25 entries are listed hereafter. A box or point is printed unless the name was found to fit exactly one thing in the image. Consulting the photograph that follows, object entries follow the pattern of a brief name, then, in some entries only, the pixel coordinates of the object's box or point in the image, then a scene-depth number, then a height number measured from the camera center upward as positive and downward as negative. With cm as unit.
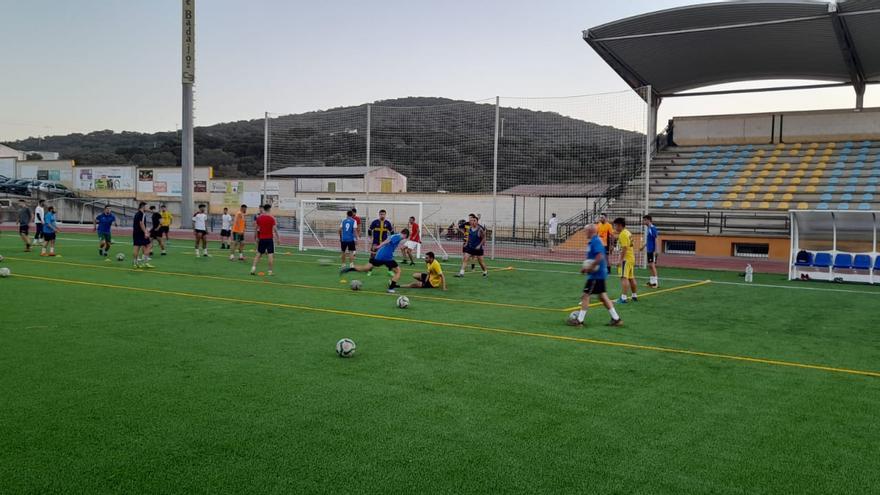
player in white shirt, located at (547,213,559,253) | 3114 -29
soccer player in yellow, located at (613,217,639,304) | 1401 -73
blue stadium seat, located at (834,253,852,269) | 1938 -93
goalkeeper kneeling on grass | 1595 -135
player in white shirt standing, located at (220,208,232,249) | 2723 -45
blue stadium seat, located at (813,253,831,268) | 1959 -95
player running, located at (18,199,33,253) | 2348 -34
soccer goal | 3042 -8
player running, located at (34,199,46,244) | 2359 -19
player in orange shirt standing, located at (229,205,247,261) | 2288 -41
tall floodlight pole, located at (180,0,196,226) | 3597 +817
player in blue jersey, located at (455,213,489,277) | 1909 -62
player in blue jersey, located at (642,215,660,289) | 1783 -40
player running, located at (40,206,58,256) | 2238 -47
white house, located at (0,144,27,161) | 7013 +630
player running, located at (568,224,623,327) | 1098 -84
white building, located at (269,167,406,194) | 4262 +248
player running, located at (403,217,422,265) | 2281 -72
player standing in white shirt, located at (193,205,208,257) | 2402 -41
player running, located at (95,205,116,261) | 2223 -43
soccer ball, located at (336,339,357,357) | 828 -156
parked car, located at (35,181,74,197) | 5125 +192
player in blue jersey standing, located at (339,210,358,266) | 2017 -42
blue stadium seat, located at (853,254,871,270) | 1920 -96
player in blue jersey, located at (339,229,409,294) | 1528 -77
